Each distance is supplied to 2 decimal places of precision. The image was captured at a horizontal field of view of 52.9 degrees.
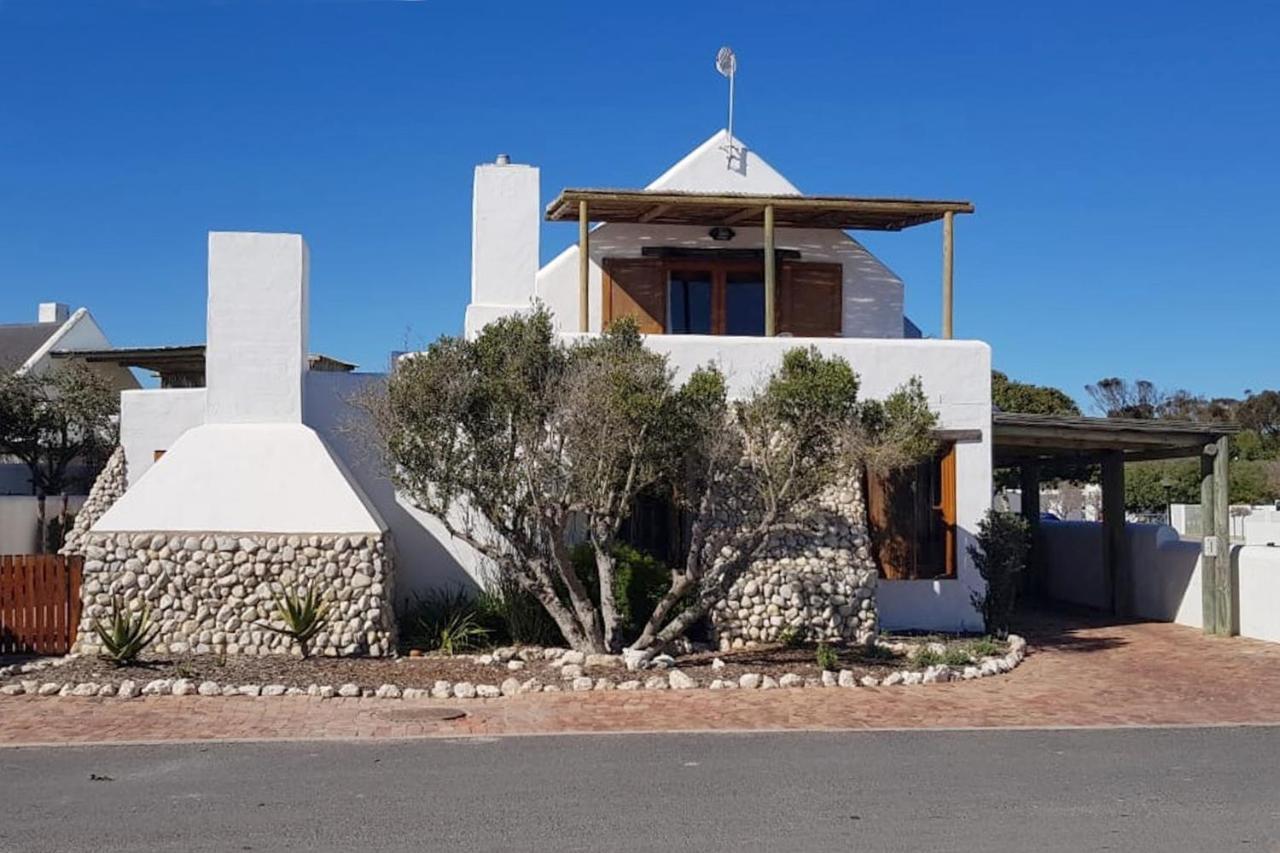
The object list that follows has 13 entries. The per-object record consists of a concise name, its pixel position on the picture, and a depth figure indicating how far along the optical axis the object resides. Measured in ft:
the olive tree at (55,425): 74.69
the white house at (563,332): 50.96
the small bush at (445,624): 52.38
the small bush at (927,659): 49.29
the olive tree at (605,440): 46.39
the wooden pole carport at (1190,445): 60.13
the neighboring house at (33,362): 67.36
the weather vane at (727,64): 69.36
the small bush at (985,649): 51.39
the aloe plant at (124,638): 45.83
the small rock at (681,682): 44.60
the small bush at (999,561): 57.06
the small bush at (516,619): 52.90
